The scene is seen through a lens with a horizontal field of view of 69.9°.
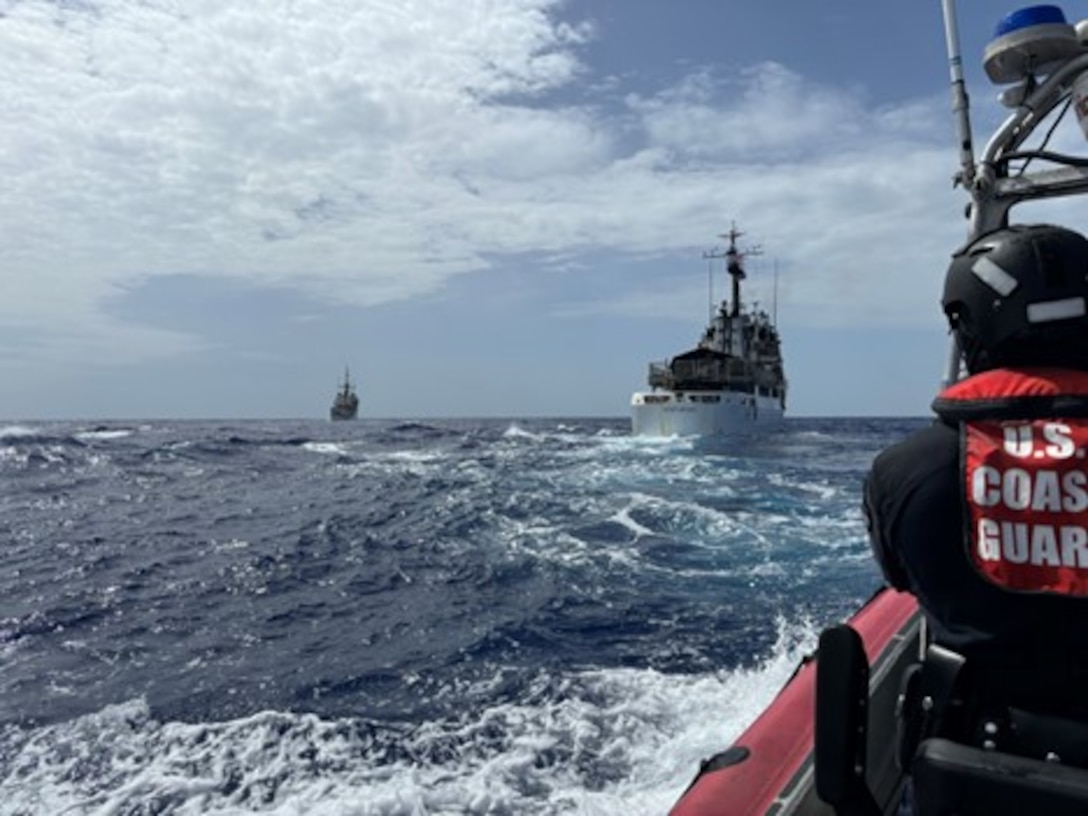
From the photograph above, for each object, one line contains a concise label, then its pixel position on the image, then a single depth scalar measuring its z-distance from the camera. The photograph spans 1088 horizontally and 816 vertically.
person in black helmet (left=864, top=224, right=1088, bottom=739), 1.63
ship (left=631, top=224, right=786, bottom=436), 46.12
